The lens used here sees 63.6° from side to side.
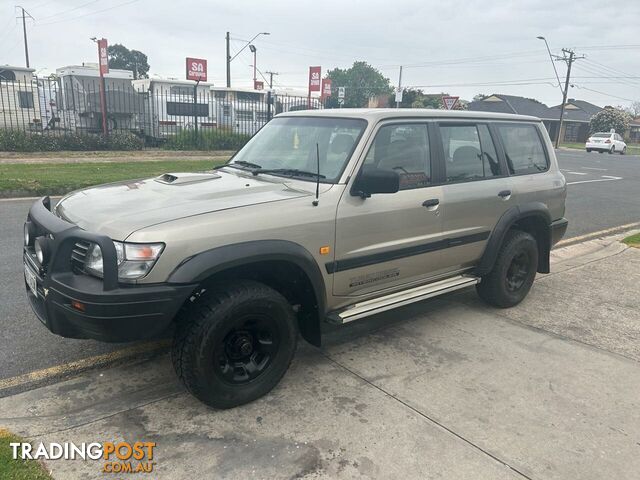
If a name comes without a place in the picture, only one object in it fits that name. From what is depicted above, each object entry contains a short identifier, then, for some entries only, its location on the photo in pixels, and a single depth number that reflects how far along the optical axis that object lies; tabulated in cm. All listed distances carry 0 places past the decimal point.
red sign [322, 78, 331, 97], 2206
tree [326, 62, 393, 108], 11139
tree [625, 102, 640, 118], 11539
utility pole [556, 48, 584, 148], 4838
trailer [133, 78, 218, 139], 2081
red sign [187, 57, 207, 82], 1923
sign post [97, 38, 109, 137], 1608
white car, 3750
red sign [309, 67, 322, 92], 2106
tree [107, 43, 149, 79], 8375
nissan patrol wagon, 276
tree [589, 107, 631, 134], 5653
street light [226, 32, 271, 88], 4041
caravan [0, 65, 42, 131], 2178
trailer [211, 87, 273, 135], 2241
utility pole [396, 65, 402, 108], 1603
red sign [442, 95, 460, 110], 1548
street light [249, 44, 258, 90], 4161
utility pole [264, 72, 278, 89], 6708
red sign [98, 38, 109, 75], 1622
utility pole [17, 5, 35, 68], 5331
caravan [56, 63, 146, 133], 2014
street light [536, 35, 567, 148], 4826
